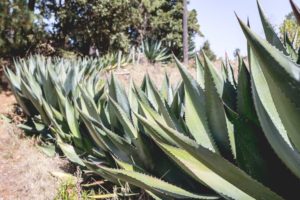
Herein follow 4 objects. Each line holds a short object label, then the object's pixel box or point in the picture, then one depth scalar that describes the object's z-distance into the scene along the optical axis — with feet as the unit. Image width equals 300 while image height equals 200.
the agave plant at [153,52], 54.13
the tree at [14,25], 34.94
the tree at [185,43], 58.44
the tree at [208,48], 118.87
